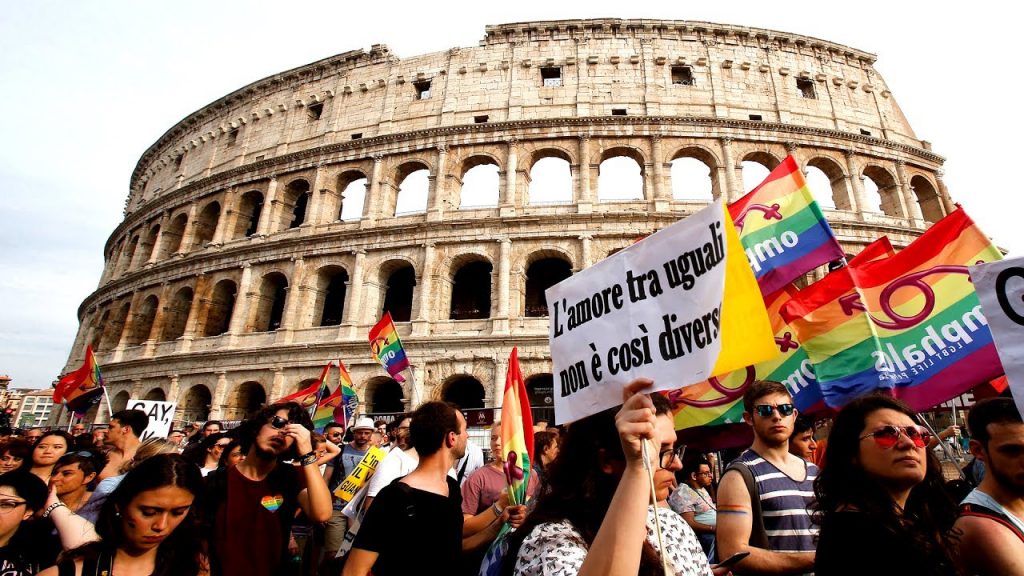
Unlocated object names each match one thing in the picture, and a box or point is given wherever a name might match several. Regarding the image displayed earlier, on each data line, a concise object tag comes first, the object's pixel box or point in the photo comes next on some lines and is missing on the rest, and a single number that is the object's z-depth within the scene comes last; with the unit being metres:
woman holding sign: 1.31
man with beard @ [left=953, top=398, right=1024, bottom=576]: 1.84
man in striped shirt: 2.51
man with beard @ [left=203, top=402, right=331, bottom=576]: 2.84
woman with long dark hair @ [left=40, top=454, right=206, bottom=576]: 1.95
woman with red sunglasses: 1.77
